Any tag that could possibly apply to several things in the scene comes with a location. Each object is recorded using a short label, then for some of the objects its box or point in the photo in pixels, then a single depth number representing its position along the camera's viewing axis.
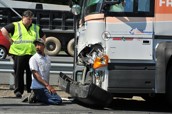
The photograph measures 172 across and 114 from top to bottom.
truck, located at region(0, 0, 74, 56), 30.92
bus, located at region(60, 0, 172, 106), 12.94
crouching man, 13.81
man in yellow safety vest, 14.83
